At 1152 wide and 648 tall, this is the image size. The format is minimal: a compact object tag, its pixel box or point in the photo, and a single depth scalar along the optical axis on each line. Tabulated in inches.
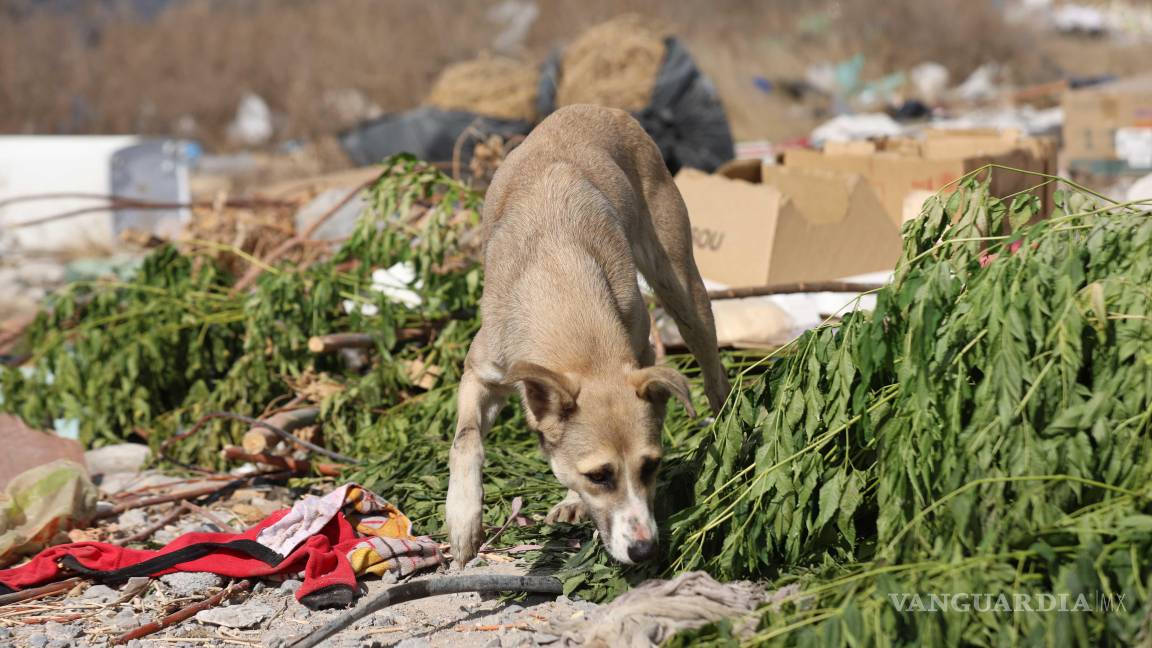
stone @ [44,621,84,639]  167.9
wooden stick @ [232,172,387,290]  300.0
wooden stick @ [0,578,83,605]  180.2
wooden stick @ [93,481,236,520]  226.2
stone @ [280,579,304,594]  179.0
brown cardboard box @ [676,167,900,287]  290.7
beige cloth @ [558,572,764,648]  139.8
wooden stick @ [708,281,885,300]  250.1
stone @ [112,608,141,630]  170.9
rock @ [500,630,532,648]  152.2
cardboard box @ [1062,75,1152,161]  395.2
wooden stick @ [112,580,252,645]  163.8
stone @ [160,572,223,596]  179.3
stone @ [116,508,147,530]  225.0
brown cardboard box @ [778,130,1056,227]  304.5
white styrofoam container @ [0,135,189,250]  475.5
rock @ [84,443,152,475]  264.8
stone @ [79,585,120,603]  181.8
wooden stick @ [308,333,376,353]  259.4
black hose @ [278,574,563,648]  158.2
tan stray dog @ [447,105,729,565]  161.9
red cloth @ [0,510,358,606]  176.6
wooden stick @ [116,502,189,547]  209.2
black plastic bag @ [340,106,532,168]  474.6
